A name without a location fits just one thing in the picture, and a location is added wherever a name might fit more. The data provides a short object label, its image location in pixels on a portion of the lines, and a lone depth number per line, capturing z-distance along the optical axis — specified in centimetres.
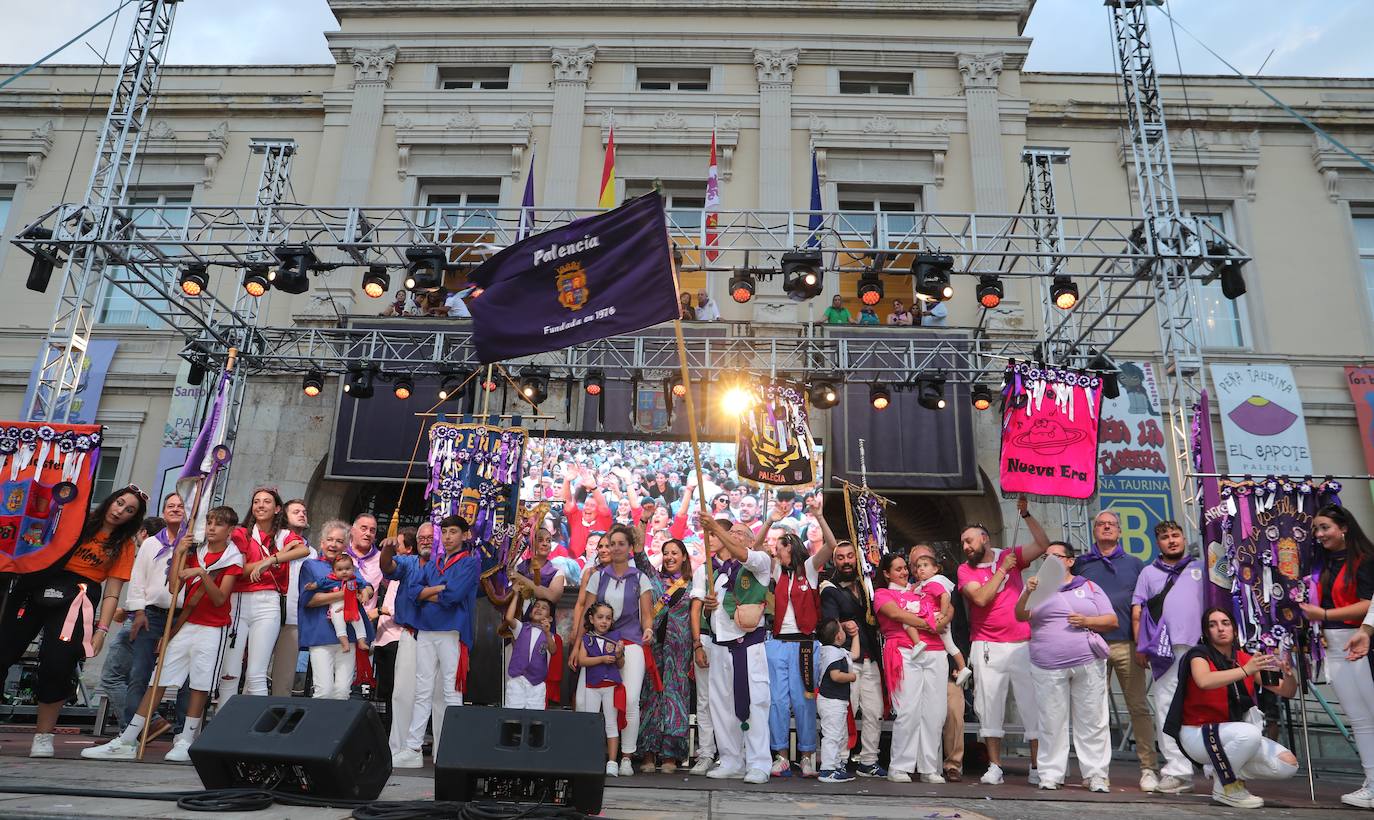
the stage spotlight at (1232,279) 913
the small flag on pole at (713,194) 1095
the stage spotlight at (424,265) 970
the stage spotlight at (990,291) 966
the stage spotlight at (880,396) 1245
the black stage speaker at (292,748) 366
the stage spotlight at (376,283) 1044
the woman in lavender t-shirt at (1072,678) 588
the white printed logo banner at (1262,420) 1330
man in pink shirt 621
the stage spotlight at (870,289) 1002
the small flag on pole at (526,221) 988
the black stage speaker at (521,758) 364
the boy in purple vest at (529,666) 650
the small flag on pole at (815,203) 1149
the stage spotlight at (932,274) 945
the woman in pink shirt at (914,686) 616
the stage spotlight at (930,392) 1217
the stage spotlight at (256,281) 1002
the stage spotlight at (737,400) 1146
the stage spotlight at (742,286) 1016
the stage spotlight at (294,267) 983
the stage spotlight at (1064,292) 990
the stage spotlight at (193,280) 1011
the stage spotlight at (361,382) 1245
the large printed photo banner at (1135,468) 1259
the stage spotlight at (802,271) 952
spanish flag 1170
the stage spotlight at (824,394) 1227
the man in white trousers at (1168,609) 634
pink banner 833
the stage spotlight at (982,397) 1251
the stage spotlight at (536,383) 1269
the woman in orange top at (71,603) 581
